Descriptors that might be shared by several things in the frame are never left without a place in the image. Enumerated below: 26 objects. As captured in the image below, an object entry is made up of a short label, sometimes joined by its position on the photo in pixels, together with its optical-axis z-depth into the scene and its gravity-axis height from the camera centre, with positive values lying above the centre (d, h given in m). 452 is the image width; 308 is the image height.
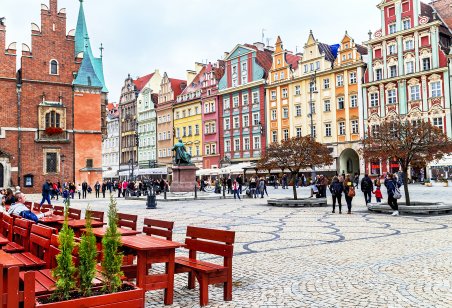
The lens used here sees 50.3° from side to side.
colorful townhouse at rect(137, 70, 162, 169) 75.25 +9.65
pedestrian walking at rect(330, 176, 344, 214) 18.14 -0.41
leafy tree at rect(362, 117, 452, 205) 17.19 +1.18
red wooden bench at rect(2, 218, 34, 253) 6.38 -0.68
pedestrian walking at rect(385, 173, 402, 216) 16.81 -0.55
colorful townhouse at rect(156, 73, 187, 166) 71.50 +10.07
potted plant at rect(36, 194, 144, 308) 3.55 -0.74
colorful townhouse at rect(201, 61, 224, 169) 64.38 +9.06
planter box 3.46 -0.87
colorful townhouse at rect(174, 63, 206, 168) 67.50 +9.37
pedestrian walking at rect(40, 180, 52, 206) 25.27 -0.39
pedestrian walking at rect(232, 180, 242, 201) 30.00 -0.48
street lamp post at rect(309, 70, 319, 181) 48.16 +9.79
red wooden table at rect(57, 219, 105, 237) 7.80 -0.68
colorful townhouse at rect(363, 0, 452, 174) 43.34 +10.42
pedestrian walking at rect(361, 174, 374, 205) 22.06 -0.38
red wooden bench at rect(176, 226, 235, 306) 5.49 -1.01
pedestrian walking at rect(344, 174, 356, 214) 18.12 -0.60
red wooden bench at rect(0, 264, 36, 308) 3.35 -0.76
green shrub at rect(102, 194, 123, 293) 3.79 -0.62
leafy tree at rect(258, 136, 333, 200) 22.38 +1.14
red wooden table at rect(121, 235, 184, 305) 5.30 -0.88
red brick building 43.06 +7.05
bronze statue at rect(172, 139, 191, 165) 33.06 +1.75
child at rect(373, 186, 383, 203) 22.14 -0.78
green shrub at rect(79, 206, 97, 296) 3.69 -0.60
